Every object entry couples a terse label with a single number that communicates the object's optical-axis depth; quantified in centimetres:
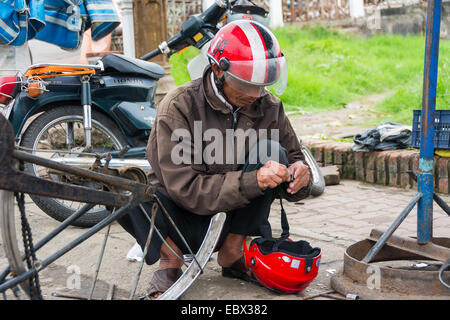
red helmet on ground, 241
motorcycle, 357
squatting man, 241
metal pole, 240
